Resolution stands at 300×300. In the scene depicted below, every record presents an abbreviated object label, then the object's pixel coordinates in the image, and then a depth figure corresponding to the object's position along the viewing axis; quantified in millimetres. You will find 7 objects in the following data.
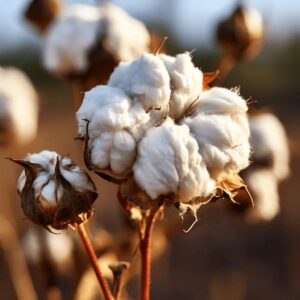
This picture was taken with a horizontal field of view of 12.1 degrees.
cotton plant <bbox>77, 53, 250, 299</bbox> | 572
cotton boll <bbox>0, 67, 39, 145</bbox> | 966
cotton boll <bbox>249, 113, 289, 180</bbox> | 864
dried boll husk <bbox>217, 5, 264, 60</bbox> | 905
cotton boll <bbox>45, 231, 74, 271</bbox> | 936
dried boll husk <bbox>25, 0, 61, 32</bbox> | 895
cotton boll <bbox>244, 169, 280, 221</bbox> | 881
